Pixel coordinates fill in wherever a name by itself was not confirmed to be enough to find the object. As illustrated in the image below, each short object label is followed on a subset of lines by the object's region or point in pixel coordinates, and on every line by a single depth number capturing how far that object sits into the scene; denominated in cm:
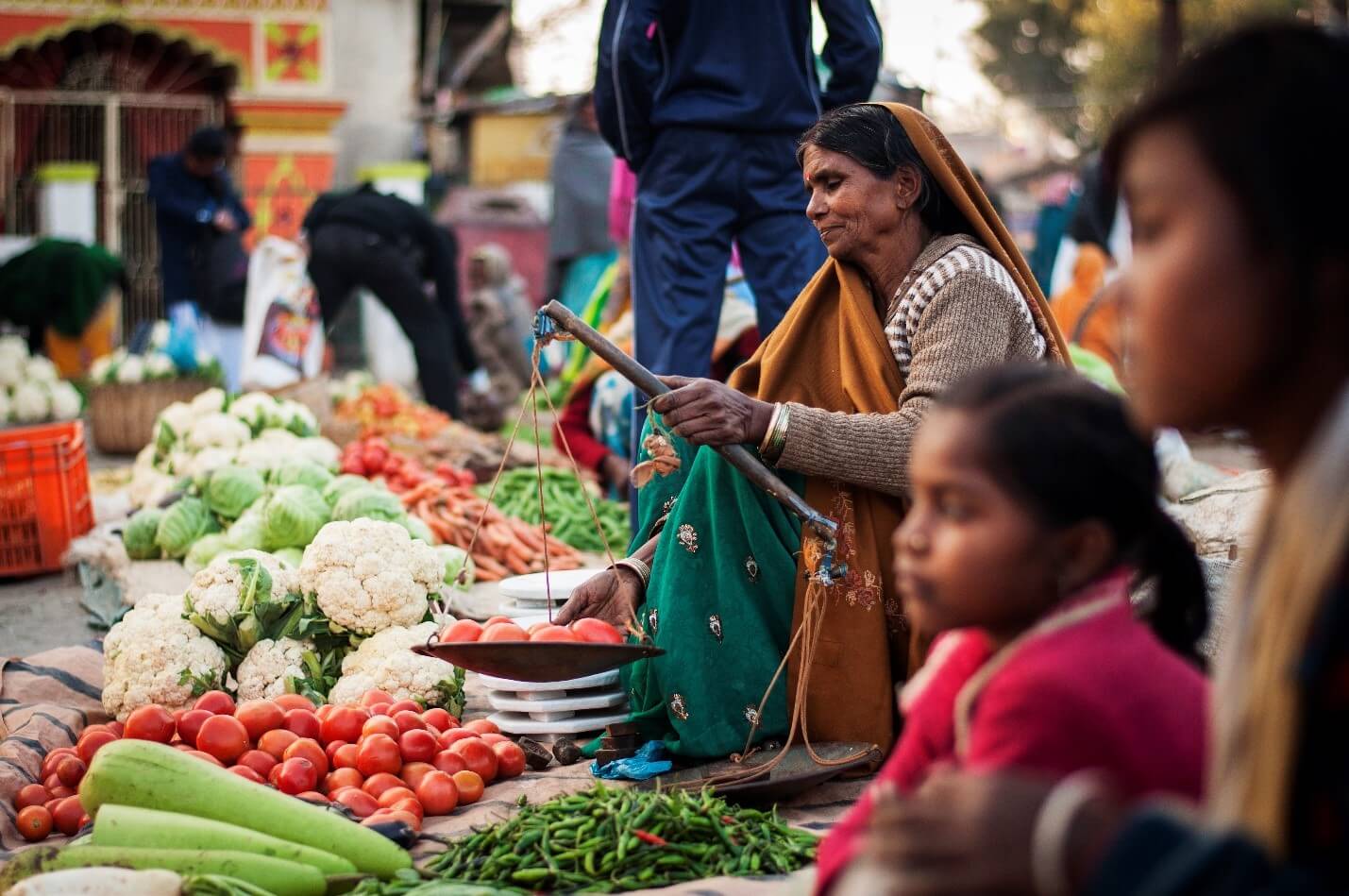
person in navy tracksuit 470
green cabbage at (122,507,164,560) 533
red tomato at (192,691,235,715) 323
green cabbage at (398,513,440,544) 482
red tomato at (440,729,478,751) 320
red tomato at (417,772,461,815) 297
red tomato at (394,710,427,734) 321
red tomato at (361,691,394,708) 343
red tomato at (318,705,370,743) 317
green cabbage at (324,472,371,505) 506
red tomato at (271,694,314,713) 327
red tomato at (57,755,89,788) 309
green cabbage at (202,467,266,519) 523
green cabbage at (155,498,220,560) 524
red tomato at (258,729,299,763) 307
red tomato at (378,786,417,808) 289
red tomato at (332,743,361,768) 306
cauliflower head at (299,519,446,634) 382
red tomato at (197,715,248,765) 305
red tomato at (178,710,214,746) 313
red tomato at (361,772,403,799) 296
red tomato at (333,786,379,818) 287
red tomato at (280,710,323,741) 318
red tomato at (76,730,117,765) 319
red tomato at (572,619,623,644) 309
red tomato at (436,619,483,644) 327
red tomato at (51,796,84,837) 296
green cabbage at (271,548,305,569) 470
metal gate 1555
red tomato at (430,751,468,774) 309
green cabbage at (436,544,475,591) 484
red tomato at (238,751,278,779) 300
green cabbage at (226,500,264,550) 490
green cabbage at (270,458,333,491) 524
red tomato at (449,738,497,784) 312
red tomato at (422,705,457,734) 337
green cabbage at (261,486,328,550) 479
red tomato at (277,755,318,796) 293
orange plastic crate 551
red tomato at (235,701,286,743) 314
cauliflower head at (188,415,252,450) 608
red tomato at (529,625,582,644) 305
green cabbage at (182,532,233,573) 504
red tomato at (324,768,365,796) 297
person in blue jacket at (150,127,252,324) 934
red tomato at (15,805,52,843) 293
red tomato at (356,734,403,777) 303
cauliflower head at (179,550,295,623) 375
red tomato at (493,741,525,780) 319
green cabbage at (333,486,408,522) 475
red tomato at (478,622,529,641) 311
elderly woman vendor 297
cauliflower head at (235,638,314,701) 365
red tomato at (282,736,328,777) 302
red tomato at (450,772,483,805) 304
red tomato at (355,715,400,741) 312
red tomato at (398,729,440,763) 310
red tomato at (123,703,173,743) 312
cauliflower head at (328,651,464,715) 360
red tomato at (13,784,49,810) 300
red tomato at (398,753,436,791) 304
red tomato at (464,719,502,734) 335
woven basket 852
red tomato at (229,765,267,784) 292
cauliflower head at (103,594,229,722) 356
